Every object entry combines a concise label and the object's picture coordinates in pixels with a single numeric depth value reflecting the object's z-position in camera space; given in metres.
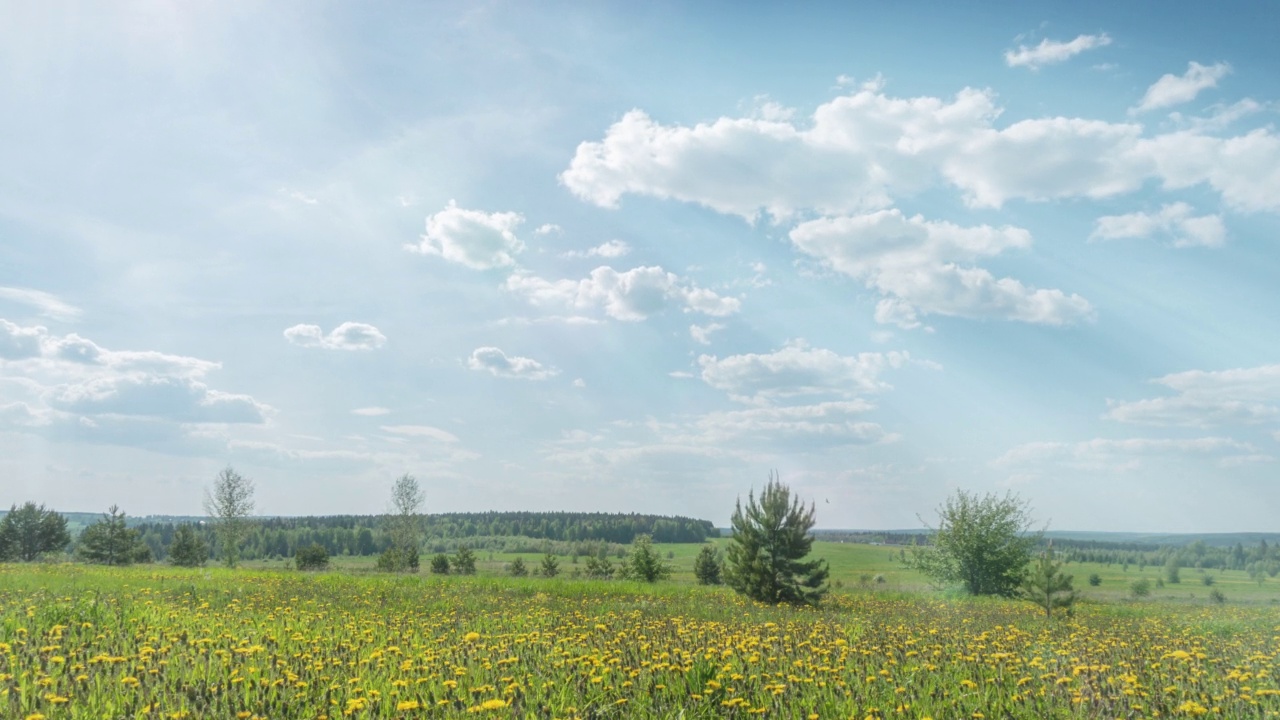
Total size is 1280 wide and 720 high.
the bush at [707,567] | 47.12
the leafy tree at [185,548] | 61.69
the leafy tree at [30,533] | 70.25
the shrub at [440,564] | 47.53
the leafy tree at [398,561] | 47.41
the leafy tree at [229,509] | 63.03
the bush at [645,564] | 42.84
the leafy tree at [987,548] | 39.66
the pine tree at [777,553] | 24.12
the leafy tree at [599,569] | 55.72
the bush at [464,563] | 47.45
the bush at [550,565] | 53.44
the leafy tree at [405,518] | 70.56
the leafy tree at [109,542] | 62.84
